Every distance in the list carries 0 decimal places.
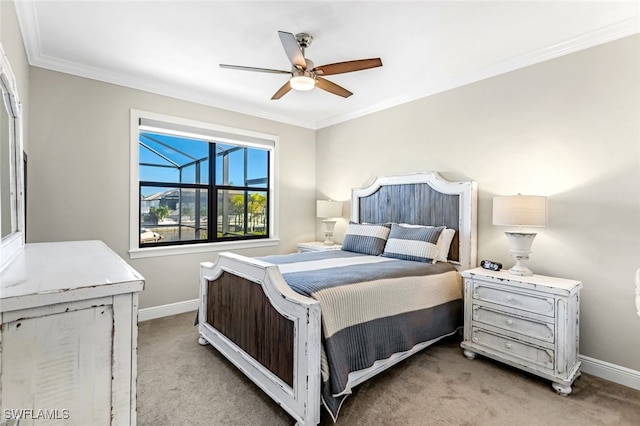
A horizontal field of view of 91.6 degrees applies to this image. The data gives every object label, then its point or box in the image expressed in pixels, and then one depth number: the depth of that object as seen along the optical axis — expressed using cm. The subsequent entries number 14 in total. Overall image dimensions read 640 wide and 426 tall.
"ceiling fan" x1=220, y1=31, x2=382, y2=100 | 221
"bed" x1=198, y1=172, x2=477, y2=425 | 171
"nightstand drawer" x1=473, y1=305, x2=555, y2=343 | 218
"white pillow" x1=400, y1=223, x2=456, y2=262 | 300
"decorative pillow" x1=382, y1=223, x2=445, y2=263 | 294
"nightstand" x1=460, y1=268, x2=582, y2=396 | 212
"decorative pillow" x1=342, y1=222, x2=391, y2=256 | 338
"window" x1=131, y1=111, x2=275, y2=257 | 354
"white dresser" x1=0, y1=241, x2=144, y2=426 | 67
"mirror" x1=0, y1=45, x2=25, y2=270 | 126
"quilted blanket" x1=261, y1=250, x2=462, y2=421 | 178
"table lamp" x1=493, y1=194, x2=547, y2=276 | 234
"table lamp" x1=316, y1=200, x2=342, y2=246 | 437
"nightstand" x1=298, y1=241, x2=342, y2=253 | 406
